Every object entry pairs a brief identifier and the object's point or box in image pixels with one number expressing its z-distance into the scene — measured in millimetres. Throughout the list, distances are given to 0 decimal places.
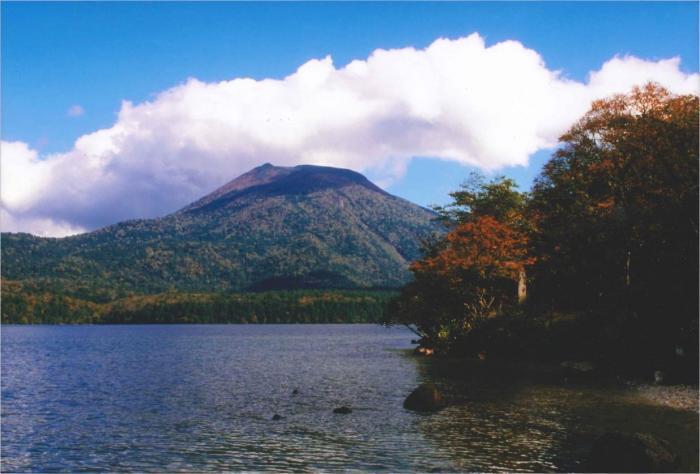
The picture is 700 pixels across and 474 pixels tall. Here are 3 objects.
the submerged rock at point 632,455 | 22219
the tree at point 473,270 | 69625
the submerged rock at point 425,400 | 35844
